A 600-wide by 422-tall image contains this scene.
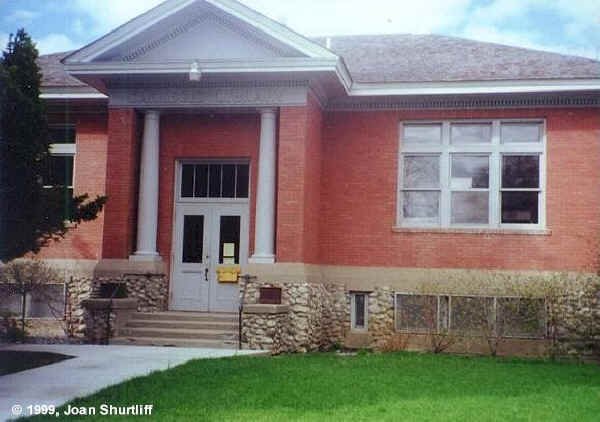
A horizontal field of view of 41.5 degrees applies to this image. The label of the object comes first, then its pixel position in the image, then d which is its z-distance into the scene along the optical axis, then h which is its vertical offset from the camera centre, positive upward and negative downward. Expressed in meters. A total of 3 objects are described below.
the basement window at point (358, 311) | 17.72 -1.29
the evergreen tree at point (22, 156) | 11.78 +1.31
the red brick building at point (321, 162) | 16.48 +2.02
